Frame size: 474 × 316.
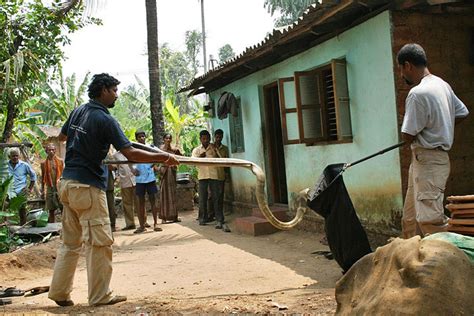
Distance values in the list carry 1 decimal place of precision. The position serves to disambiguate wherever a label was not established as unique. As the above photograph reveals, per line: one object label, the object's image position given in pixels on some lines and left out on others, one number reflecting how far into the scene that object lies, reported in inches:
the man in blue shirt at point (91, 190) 203.8
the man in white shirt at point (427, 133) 182.5
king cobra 211.9
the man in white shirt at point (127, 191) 476.4
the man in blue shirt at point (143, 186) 461.7
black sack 218.8
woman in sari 512.1
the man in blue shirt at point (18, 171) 431.2
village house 271.3
